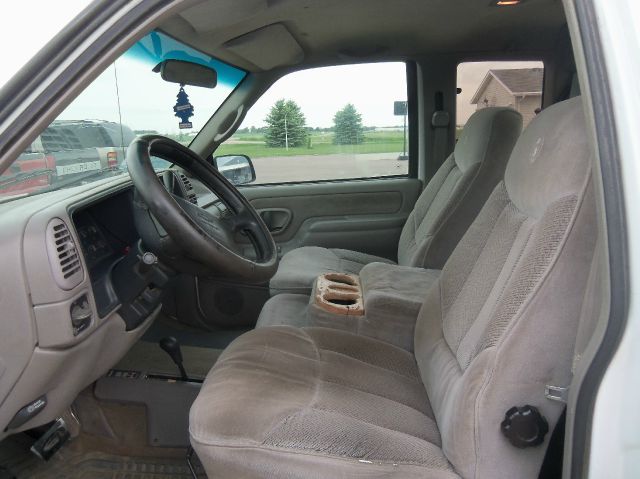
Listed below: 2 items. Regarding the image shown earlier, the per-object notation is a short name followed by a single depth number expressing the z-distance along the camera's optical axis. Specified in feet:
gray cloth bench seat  3.40
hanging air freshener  8.53
